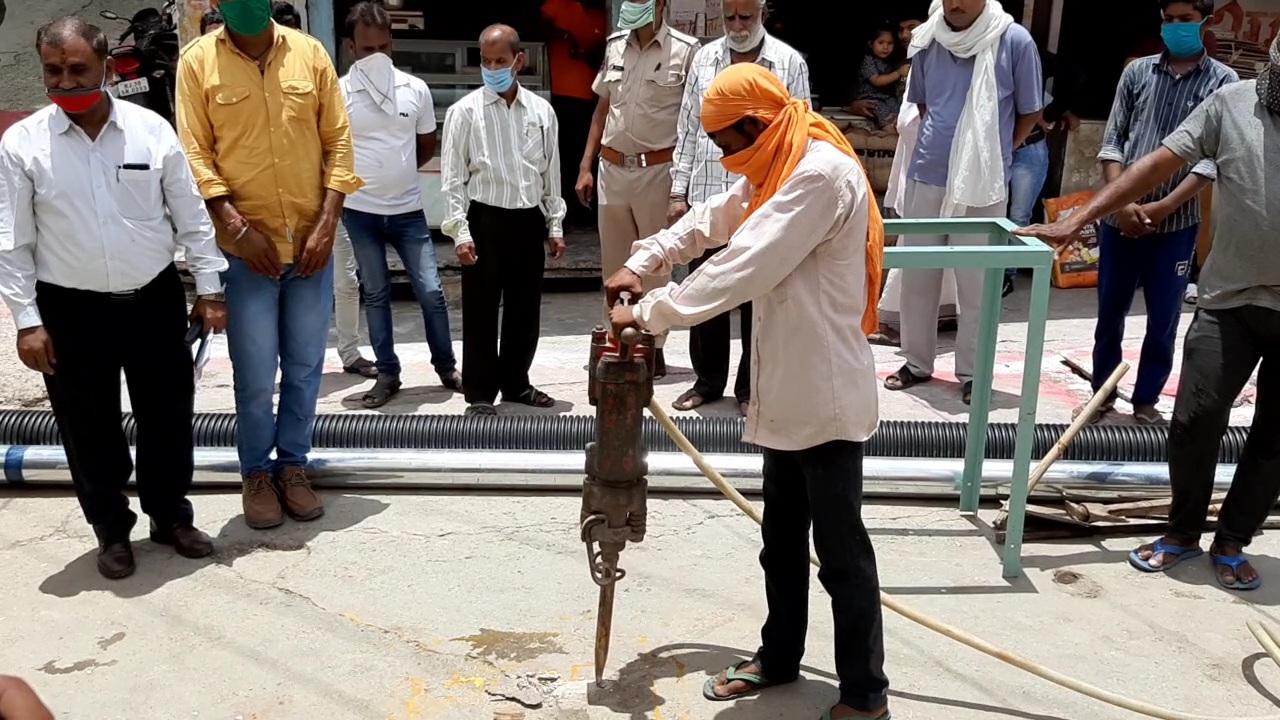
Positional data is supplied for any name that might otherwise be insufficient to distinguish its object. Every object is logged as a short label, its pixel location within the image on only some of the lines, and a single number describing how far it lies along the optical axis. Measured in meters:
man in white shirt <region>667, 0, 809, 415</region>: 5.42
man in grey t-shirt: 3.77
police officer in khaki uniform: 5.77
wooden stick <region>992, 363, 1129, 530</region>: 4.32
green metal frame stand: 3.62
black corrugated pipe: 4.84
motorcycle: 7.72
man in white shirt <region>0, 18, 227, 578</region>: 3.69
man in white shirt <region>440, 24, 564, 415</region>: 5.51
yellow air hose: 3.21
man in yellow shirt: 4.13
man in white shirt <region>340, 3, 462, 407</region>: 5.81
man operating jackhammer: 2.87
